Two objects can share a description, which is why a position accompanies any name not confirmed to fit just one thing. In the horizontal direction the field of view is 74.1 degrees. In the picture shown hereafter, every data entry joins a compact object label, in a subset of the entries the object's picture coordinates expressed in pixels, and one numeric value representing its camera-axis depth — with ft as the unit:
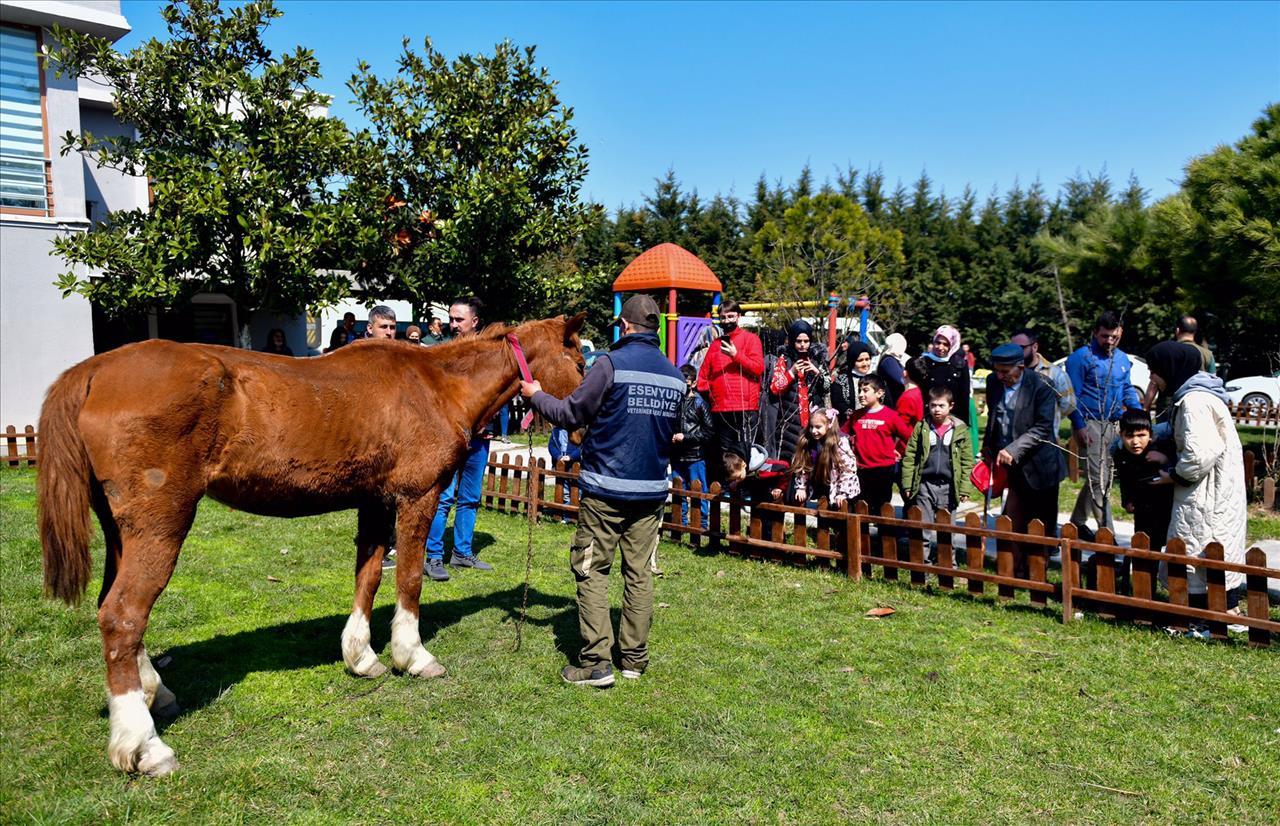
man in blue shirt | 25.86
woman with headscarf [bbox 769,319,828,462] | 29.99
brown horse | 13.53
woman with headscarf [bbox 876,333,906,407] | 32.24
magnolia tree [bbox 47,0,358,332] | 46.19
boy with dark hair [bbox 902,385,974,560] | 25.75
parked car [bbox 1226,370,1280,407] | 74.14
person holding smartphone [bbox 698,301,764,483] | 29.43
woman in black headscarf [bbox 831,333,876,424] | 32.27
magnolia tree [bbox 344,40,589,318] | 55.62
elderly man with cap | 24.35
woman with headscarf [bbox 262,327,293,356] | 45.14
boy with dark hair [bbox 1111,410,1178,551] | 22.59
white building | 48.57
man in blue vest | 17.16
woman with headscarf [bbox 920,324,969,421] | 29.78
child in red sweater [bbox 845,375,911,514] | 27.09
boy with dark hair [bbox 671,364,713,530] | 30.17
